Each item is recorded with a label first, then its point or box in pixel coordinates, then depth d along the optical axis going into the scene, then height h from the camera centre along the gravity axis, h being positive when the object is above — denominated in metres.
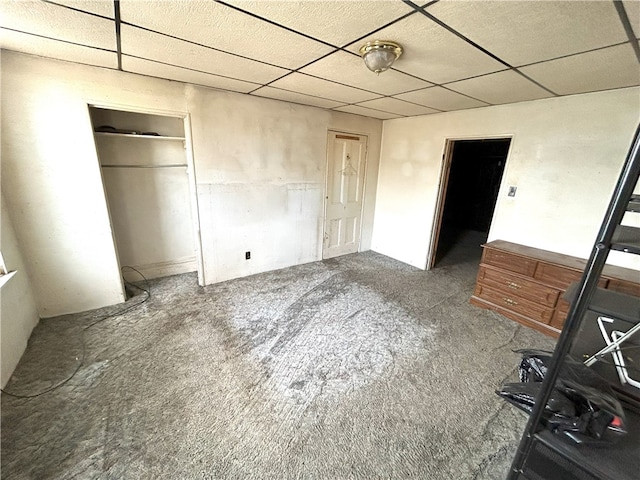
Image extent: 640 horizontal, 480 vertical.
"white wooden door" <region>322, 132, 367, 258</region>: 4.03 -0.40
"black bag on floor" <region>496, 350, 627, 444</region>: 0.91 -0.80
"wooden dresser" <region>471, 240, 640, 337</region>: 2.36 -1.02
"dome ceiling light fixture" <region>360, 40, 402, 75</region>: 1.60 +0.70
